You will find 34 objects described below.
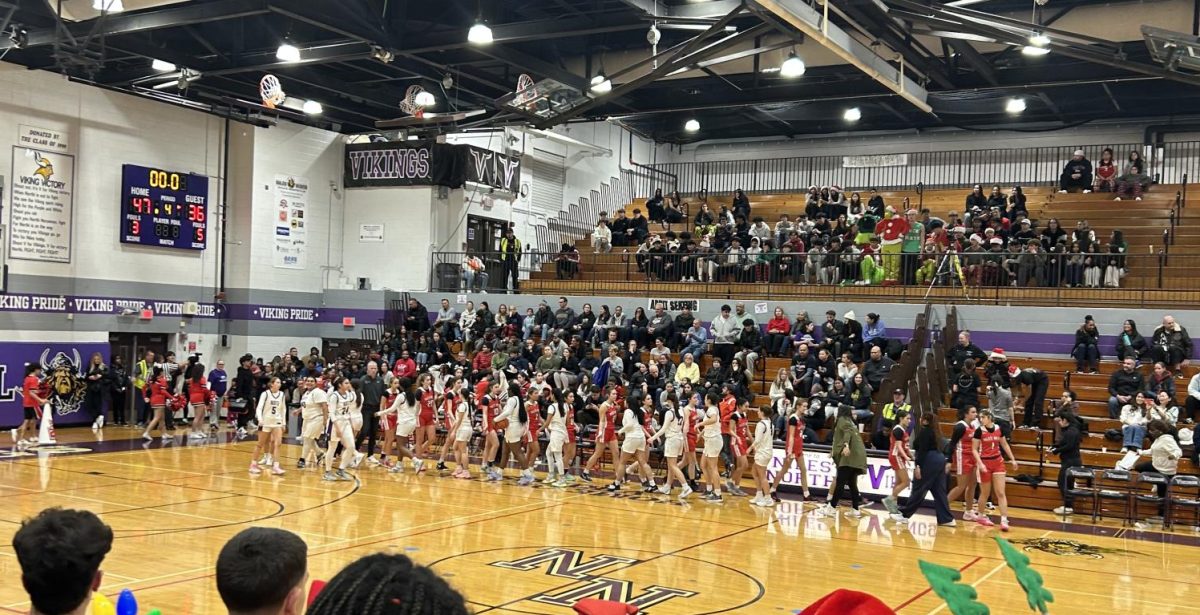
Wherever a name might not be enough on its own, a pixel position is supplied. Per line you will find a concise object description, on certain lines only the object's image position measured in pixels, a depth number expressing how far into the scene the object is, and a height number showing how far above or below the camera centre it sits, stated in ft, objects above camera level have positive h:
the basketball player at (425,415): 62.95 -6.69
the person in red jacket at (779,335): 73.20 -1.53
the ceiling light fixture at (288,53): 66.59 +15.12
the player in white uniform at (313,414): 60.08 -6.57
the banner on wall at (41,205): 75.51 +5.91
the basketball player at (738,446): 56.96 -7.18
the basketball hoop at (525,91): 71.26 +14.35
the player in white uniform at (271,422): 58.65 -6.91
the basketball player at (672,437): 56.24 -6.72
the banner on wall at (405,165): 94.53 +12.08
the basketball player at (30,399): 64.75 -6.72
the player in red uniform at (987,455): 49.80 -6.32
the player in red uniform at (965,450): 50.37 -6.21
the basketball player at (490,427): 60.75 -7.06
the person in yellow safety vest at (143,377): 81.05 -6.47
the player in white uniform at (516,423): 60.49 -6.72
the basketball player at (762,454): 54.29 -7.19
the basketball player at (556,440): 58.95 -7.41
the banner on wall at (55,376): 74.95 -6.22
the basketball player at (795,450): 55.11 -7.10
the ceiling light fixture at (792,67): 57.67 +13.23
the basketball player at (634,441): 56.44 -6.97
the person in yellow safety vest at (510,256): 92.99 +4.12
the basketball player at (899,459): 51.03 -6.83
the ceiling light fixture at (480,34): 58.13 +14.53
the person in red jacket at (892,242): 78.01 +5.45
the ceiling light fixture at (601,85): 66.59 +13.77
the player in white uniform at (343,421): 59.62 -6.80
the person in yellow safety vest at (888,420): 57.31 -5.59
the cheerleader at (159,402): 72.28 -7.39
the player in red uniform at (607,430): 58.85 -6.75
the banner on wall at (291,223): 92.73 +6.39
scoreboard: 82.74 +6.64
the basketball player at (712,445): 54.49 -6.85
